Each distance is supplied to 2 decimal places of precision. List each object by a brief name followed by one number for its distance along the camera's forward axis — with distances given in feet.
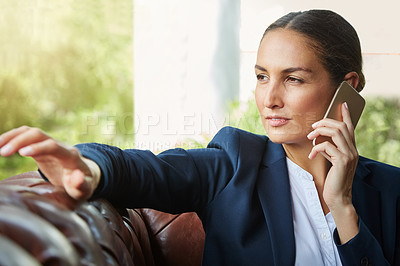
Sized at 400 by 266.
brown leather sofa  3.73
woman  5.27
